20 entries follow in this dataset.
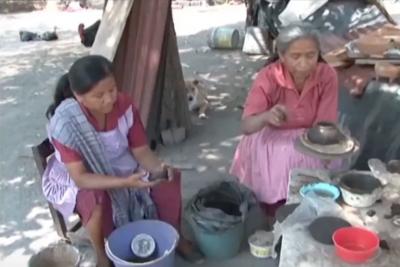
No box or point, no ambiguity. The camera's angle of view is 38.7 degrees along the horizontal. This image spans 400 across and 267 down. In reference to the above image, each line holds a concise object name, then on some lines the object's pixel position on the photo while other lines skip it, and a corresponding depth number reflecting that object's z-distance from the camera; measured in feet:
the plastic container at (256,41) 25.41
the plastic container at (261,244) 10.80
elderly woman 10.43
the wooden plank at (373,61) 13.20
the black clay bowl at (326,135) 9.06
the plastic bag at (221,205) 10.50
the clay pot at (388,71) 12.68
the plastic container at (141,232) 9.67
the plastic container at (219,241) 10.59
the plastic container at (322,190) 8.54
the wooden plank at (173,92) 15.67
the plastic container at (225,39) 27.04
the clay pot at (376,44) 14.19
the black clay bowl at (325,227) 7.48
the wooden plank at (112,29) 14.42
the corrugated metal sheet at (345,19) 20.15
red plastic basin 6.93
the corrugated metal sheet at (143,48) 14.78
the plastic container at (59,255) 9.60
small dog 18.21
